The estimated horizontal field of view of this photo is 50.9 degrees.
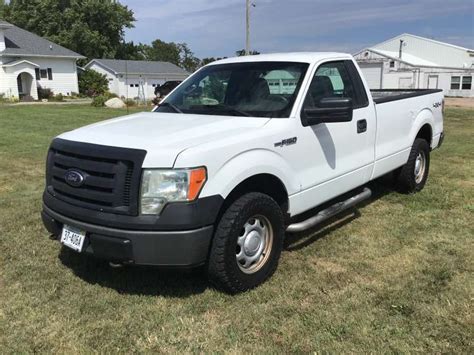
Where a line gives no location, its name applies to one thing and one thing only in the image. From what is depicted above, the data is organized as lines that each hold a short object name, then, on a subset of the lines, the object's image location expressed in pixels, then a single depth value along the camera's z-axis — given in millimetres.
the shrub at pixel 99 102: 28769
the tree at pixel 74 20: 55938
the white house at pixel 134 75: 48844
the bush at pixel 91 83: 45906
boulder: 27516
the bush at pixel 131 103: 28888
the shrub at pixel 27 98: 38091
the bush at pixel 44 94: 40406
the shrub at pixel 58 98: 38844
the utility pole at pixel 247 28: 33531
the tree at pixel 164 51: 96625
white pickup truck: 3408
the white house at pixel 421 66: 46281
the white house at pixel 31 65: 37875
